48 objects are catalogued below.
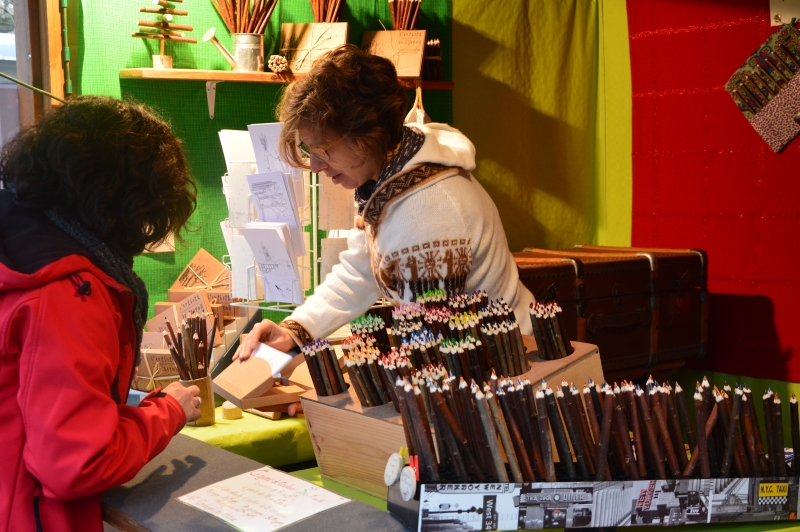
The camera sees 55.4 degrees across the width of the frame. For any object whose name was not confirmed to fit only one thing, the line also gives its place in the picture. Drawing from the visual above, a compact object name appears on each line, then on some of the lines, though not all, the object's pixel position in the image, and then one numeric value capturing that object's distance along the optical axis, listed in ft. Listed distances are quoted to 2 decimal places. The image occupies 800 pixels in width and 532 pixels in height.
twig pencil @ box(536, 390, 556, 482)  3.76
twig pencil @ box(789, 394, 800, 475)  4.00
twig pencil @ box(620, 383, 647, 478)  3.86
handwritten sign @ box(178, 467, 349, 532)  4.06
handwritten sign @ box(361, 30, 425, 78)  11.25
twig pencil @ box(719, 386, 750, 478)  3.93
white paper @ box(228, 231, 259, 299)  9.00
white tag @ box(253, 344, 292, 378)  6.80
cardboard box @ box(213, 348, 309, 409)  7.07
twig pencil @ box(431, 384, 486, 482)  3.76
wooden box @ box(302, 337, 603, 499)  4.55
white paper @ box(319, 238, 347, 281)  9.32
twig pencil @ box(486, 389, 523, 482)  3.73
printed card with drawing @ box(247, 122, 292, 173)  8.33
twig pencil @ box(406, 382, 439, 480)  3.76
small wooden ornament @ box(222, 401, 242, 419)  7.30
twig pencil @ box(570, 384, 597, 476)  3.88
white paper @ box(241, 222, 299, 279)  8.23
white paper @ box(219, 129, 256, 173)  8.96
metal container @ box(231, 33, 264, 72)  10.43
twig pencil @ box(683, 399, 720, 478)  3.90
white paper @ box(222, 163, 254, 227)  8.83
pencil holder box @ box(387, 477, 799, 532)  3.66
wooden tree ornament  9.95
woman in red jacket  3.69
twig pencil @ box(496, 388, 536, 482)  3.76
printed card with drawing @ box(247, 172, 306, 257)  8.22
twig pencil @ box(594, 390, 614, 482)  3.81
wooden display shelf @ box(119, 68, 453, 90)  9.93
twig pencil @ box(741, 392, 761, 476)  3.96
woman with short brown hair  6.38
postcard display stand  8.73
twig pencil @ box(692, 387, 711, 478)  3.88
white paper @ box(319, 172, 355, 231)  9.00
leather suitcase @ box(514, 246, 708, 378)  10.30
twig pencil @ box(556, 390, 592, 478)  3.85
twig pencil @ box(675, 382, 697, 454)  4.01
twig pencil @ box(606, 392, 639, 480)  3.83
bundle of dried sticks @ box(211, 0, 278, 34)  10.40
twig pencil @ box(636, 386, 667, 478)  3.85
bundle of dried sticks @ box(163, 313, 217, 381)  6.45
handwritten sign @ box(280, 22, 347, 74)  10.74
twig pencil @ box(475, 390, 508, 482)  3.73
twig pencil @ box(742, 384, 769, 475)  3.99
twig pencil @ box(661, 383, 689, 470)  3.94
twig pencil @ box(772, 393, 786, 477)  4.01
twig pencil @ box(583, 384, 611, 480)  3.90
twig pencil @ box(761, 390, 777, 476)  4.01
